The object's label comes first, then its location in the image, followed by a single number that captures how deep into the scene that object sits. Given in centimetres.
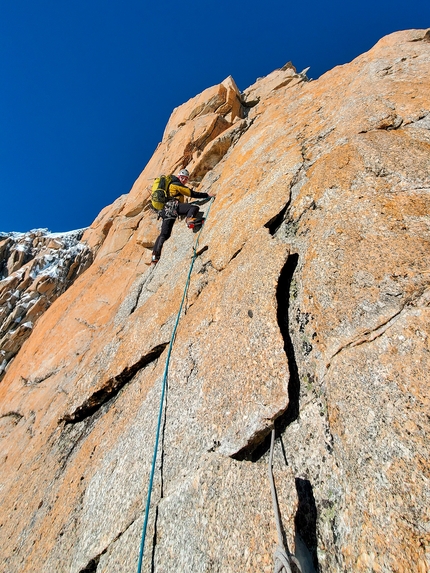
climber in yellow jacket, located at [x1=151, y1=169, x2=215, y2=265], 870
